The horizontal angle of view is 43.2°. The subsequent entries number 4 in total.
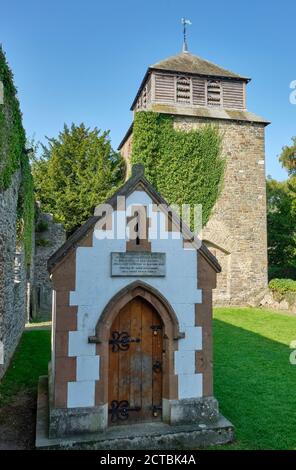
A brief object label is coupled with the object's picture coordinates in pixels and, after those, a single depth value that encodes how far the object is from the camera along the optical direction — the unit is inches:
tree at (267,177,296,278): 1045.8
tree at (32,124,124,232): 1050.7
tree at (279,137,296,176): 1285.4
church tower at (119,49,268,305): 835.4
